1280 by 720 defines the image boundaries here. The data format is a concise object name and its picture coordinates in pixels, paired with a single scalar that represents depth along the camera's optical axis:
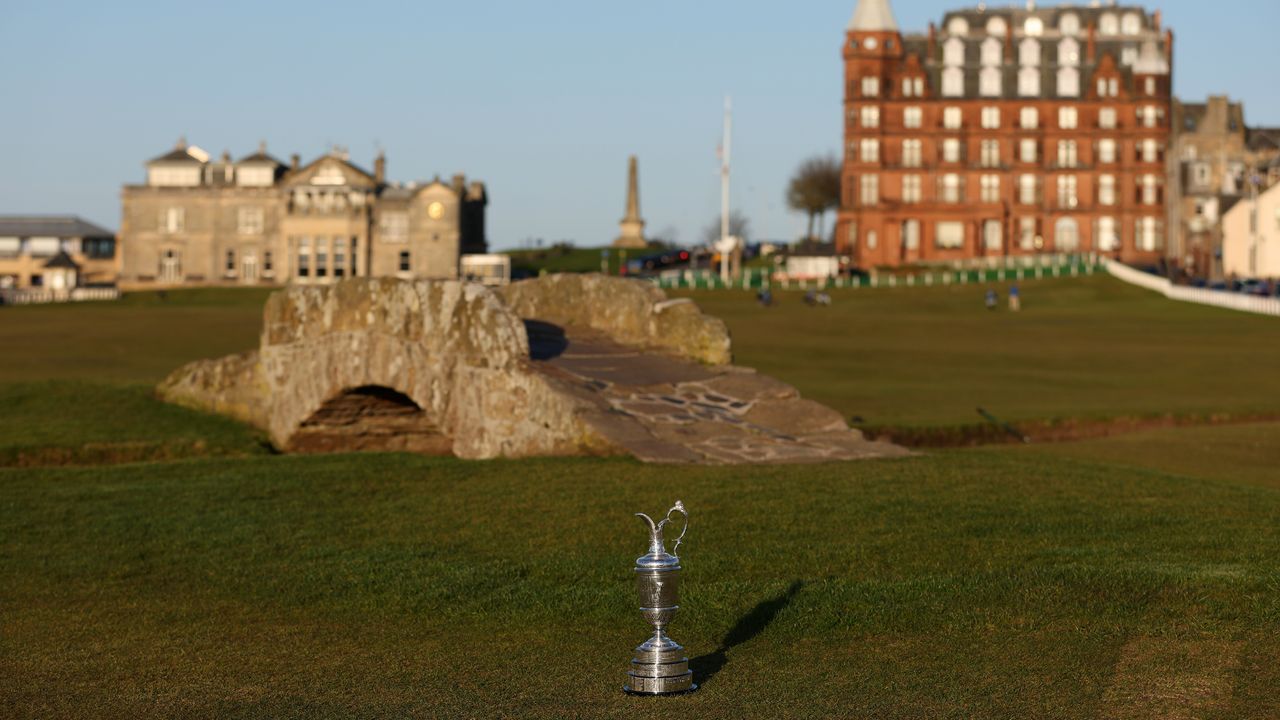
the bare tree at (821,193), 198.50
